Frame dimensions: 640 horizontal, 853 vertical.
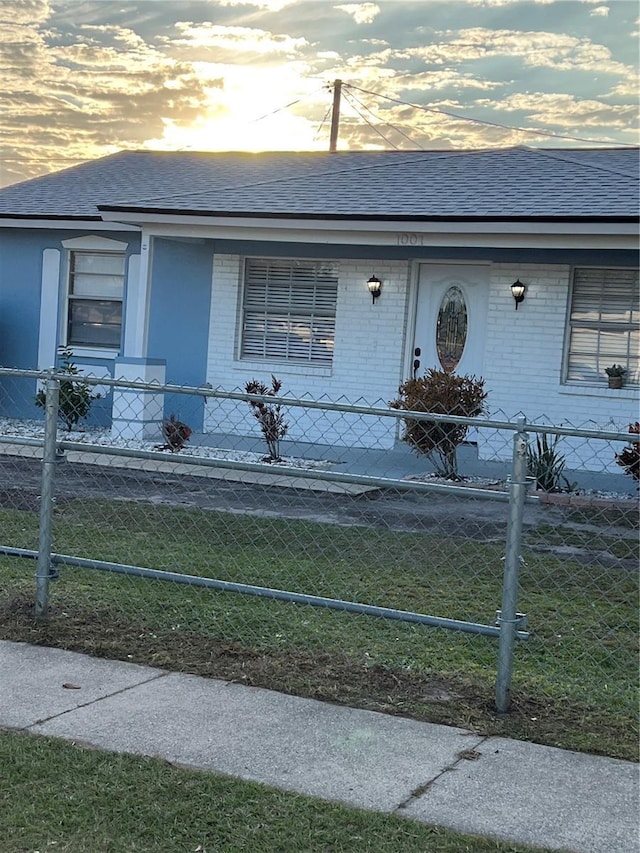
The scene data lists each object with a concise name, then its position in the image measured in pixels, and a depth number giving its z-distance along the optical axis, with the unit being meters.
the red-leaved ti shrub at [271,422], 12.83
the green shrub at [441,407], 11.94
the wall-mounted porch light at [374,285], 14.27
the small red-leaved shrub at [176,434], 13.26
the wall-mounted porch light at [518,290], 13.34
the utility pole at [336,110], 36.84
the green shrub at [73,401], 15.02
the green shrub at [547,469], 11.49
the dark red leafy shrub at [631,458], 10.83
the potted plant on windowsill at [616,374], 13.12
